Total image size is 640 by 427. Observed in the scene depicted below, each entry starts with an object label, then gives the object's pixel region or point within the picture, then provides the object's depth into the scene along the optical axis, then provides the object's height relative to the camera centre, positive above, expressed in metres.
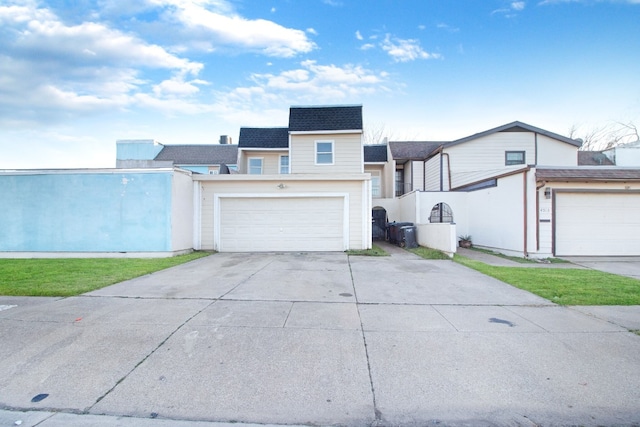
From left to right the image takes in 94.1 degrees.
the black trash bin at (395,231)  15.12 -0.93
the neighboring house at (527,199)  10.88 +0.64
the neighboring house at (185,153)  24.28 +5.20
